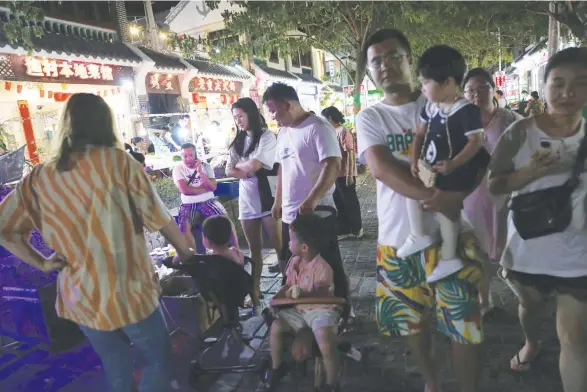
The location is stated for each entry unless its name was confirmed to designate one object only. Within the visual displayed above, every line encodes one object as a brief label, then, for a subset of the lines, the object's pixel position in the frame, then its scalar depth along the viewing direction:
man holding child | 2.27
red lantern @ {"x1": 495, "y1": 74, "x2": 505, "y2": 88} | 19.79
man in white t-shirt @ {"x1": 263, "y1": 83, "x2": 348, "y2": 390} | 3.35
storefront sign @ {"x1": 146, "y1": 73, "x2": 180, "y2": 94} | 14.18
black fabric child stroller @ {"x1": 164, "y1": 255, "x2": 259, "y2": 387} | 3.29
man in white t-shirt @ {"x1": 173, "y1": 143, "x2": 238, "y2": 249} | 5.44
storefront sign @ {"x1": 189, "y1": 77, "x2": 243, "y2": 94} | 16.59
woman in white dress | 4.39
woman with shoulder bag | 2.20
